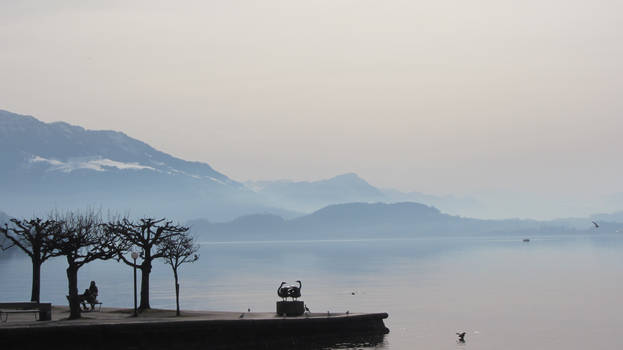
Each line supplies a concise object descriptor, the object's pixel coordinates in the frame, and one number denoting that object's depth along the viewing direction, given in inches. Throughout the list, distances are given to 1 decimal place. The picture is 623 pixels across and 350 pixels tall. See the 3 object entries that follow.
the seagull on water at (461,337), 2697.8
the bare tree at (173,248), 2699.3
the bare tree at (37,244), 2689.5
